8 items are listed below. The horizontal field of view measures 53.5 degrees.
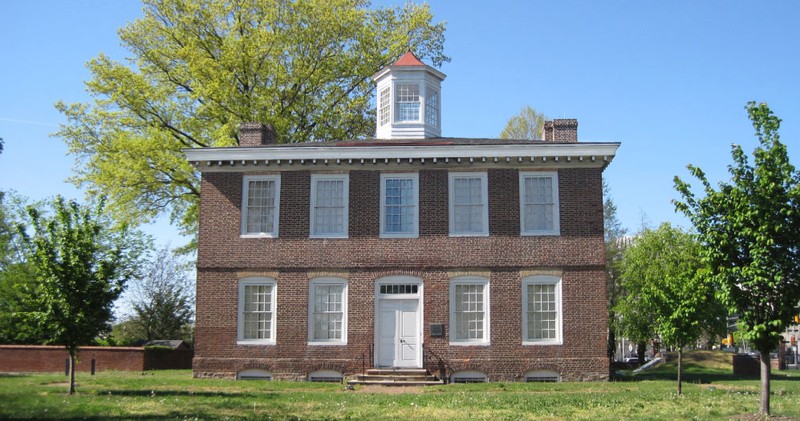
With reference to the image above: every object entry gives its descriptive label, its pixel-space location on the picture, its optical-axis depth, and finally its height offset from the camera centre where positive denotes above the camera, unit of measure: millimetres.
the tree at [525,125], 44156 +10379
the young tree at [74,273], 17750 +707
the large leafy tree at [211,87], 32344 +9439
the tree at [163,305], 40375 +20
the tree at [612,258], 42438 +3143
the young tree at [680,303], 17562 +224
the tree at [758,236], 14359 +1427
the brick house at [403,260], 23125 +1450
